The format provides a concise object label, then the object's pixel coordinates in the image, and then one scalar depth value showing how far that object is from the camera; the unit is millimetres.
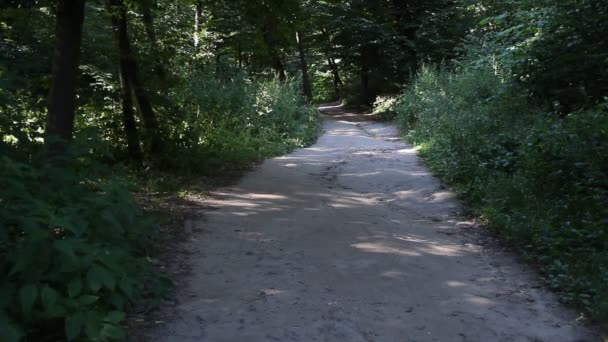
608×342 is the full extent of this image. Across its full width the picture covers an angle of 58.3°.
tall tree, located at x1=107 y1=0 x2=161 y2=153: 10344
